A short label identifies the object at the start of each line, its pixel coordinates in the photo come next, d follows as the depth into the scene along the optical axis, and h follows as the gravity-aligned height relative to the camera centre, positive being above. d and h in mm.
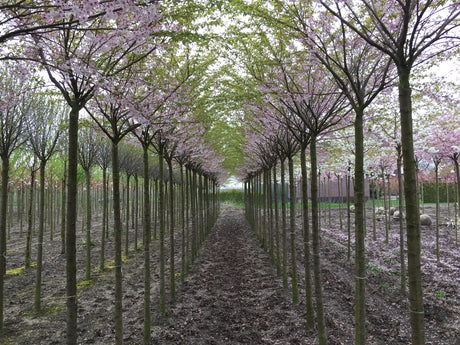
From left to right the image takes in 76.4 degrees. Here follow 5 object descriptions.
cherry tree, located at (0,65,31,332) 5602 +1300
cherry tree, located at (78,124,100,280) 9281 +1400
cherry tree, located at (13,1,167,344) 2841 +1458
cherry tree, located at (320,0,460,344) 2455 +252
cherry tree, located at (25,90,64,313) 6379 +1498
